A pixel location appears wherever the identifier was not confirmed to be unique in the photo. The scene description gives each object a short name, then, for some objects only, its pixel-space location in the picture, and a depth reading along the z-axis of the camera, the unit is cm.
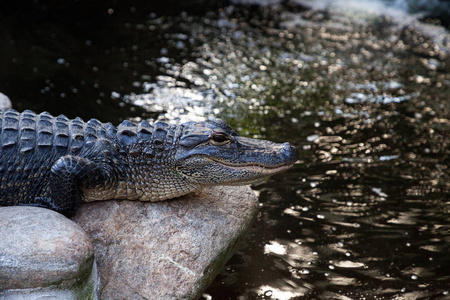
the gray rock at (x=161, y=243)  336
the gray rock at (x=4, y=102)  490
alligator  365
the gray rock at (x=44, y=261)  293
